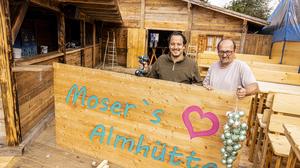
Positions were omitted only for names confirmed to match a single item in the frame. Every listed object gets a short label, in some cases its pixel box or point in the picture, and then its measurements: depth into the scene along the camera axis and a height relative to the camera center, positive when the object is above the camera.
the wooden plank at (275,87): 3.37 -0.59
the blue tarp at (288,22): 5.68 +0.94
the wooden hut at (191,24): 9.38 +1.24
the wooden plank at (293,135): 1.40 -0.60
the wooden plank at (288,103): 2.22 -0.52
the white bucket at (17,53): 3.69 -0.20
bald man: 2.08 -0.21
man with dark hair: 2.23 -0.18
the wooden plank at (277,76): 4.30 -0.48
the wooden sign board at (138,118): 2.05 -0.80
